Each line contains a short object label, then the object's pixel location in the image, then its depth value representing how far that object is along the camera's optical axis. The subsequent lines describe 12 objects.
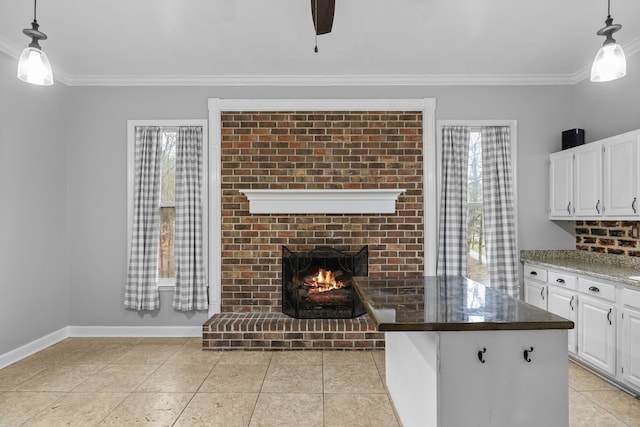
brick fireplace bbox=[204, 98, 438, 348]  4.24
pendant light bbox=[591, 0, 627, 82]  2.06
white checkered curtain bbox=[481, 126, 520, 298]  4.19
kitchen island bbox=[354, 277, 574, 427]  1.66
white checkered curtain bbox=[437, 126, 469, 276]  4.23
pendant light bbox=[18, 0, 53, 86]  2.07
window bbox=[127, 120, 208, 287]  4.31
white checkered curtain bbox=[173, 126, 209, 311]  4.18
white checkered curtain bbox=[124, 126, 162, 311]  4.18
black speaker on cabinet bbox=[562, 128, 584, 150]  3.94
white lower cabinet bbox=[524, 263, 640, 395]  2.80
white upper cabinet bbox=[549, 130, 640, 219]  3.15
